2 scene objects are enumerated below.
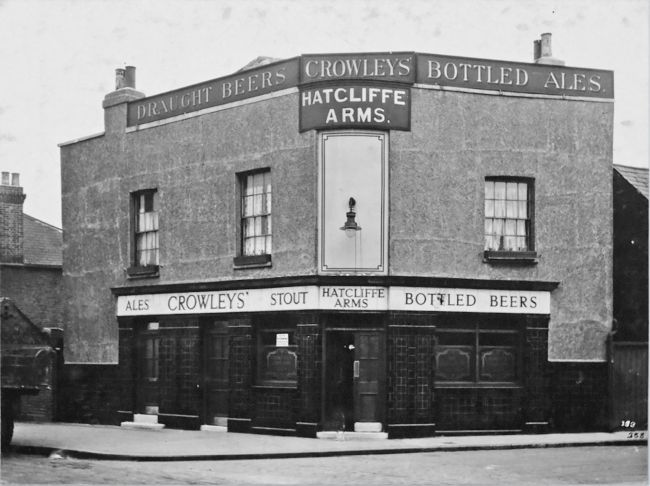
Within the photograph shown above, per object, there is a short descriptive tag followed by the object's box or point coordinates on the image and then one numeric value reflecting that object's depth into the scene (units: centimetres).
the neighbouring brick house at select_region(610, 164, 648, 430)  2128
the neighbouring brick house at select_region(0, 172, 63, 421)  2722
